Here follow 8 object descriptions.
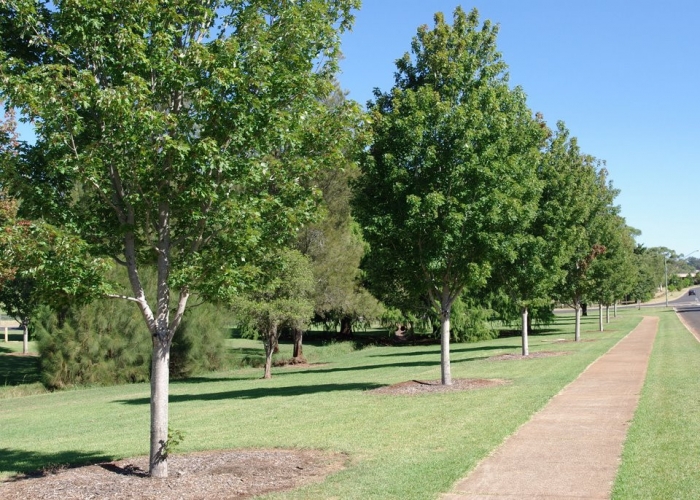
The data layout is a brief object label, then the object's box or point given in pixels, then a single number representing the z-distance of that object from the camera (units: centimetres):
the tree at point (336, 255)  3344
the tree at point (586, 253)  3080
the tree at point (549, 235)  2397
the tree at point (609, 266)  3268
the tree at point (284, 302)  2397
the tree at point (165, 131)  760
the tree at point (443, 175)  1590
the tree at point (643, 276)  6626
